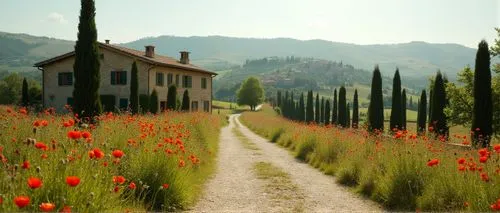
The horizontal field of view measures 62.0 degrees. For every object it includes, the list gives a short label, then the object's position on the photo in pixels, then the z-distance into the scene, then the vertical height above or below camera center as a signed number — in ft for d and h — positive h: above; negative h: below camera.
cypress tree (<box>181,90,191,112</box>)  133.59 -2.15
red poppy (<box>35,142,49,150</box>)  15.37 -1.92
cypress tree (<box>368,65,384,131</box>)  94.43 -3.22
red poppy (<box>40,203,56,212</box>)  10.31 -2.82
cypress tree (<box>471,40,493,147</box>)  65.92 +0.46
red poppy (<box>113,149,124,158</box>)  17.25 -2.50
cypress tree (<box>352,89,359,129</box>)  149.30 -5.13
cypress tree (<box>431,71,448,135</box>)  90.89 -1.68
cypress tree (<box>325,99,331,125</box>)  186.72 -6.52
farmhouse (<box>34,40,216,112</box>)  126.52 +5.74
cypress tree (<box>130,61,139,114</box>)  107.46 +0.23
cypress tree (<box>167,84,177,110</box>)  120.88 -0.82
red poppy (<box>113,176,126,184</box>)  16.15 -3.31
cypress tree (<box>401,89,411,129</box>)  134.31 -3.24
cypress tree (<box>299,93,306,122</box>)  217.01 -7.74
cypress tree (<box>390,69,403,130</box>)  98.05 -2.82
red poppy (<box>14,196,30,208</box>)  9.66 -2.52
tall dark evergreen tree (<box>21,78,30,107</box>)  136.77 -0.03
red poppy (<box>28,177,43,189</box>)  10.62 -2.30
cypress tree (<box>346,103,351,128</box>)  158.03 -8.44
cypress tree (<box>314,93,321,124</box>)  205.07 -8.17
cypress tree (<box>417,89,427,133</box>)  114.83 -4.92
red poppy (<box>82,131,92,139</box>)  17.73 -1.76
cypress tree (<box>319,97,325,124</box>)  205.29 -9.74
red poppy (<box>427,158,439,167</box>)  21.23 -3.37
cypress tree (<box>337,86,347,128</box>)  145.48 -4.66
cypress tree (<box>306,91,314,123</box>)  195.52 -6.45
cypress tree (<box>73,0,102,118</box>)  61.82 +4.13
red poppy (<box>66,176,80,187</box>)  11.56 -2.44
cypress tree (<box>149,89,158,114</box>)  116.26 -2.37
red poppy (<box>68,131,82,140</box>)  16.42 -1.64
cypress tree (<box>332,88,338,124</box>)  168.76 -6.71
